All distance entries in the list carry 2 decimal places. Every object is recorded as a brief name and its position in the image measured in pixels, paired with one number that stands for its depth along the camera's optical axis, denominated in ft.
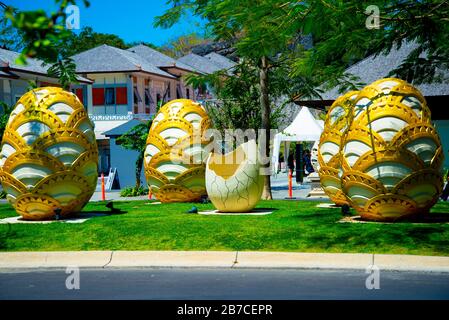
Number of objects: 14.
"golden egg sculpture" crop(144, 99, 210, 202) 69.26
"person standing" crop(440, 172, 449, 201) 77.16
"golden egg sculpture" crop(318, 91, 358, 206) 61.41
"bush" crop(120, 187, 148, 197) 103.50
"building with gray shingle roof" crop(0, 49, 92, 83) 162.30
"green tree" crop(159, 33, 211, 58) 375.31
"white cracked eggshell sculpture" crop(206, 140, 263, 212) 58.03
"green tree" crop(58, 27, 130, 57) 290.89
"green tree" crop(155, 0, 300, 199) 45.73
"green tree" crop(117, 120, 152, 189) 110.22
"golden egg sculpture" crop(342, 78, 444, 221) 48.11
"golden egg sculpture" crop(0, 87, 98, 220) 54.65
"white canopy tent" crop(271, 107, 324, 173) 128.06
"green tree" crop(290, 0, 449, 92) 43.47
